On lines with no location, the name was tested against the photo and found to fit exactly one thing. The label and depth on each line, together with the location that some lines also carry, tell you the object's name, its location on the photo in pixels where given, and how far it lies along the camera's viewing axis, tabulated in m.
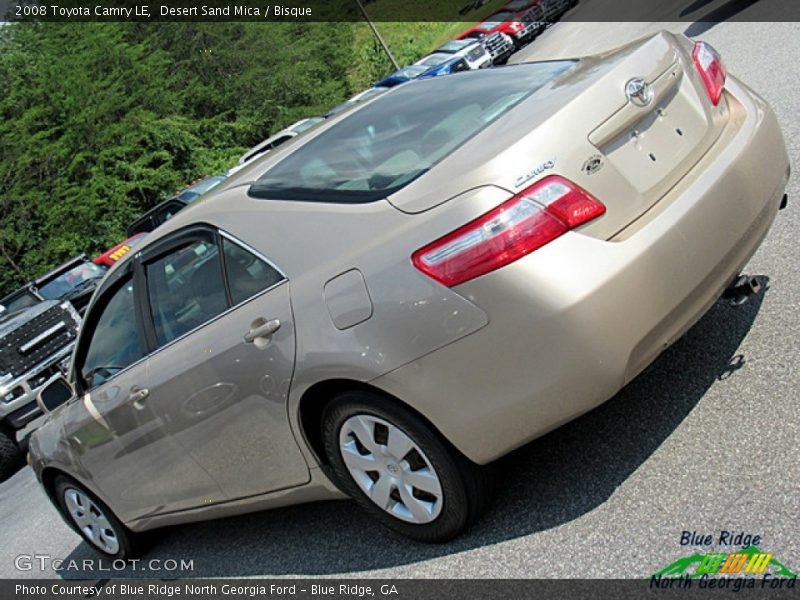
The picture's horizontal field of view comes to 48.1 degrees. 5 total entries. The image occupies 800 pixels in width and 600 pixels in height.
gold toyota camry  3.10
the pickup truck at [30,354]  10.57
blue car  26.17
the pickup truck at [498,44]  29.00
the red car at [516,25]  31.16
